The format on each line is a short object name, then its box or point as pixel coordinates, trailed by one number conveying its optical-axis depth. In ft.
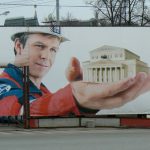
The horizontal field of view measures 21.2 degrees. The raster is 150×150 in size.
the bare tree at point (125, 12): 155.75
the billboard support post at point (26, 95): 66.99
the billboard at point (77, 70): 68.60
